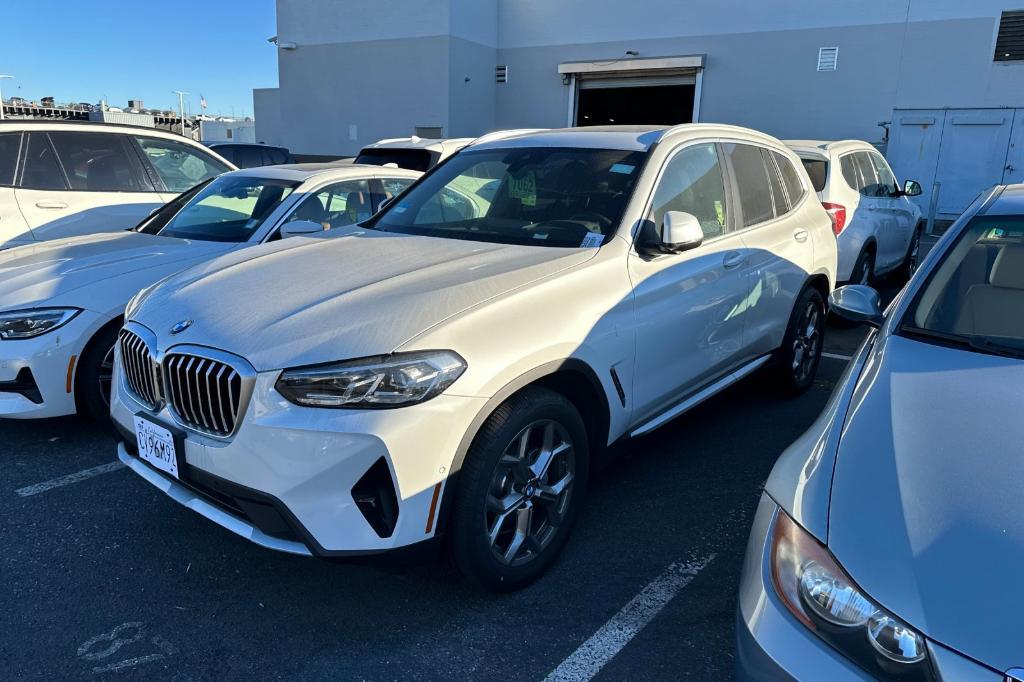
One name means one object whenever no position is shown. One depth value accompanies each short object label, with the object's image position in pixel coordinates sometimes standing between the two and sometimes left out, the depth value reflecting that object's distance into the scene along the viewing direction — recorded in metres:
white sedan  4.00
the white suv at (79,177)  6.18
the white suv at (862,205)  7.37
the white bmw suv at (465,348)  2.34
